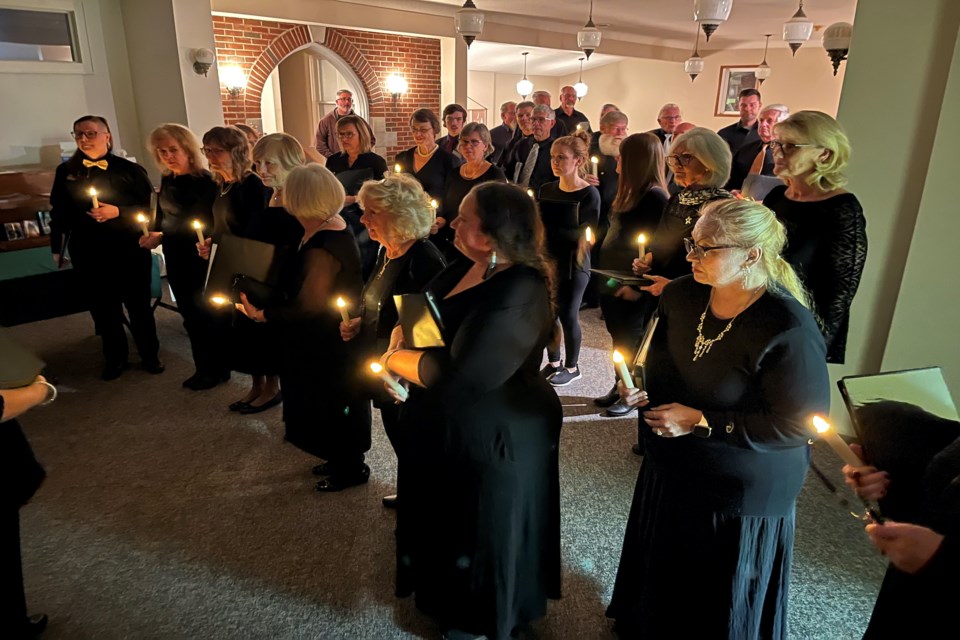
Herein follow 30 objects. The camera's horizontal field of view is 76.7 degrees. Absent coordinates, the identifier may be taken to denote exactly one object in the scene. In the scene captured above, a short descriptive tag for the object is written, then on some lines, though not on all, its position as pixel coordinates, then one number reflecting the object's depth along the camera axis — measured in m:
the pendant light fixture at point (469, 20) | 6.13
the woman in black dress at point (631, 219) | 3.12
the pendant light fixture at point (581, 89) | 13.51
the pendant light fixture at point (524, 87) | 14.12
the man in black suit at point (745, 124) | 5.53
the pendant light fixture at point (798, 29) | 6.59
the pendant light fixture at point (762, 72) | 12.31
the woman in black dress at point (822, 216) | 2.23
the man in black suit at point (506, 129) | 7.84
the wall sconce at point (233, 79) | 7.45
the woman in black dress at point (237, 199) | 3.35
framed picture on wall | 14.28
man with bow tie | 3.78
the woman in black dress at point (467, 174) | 4.26
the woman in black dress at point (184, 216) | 3.51
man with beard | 4.80
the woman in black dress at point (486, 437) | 1.64
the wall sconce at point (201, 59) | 5.95
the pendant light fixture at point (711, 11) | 4.79
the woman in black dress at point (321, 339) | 2.45
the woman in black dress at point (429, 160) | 4.73
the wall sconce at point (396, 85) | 8.95
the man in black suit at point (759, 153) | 4.82
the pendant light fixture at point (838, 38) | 6.73
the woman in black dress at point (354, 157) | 4.65
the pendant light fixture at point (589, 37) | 7.20
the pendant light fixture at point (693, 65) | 10.87
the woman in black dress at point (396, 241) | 2.17
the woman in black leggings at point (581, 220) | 3.61
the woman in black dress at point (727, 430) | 1.46
